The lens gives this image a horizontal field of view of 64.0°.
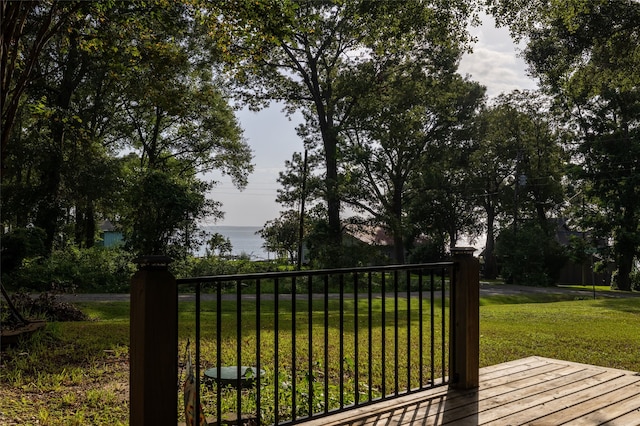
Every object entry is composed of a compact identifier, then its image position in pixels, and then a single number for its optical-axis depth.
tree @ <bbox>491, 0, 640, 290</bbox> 8.74
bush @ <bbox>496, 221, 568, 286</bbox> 21.27
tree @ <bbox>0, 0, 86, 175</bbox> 3.80
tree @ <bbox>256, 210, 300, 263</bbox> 18.45
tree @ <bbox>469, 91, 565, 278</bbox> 24.34
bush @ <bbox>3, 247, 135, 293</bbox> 10.49
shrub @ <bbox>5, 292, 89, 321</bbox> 6.50
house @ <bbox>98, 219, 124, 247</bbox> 31.06
